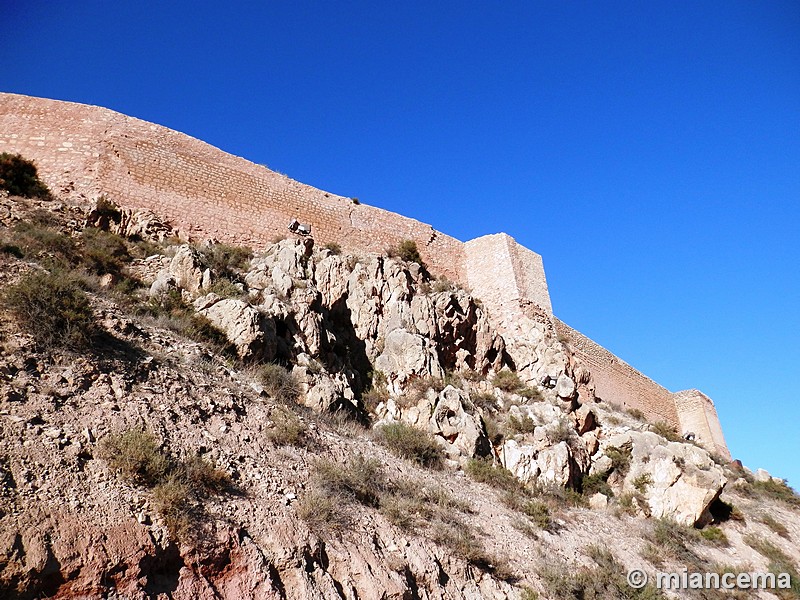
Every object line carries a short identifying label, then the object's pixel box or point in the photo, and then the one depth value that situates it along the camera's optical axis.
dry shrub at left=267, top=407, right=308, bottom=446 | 6.49
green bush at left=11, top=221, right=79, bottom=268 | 8.07
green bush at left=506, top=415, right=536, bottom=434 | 10.77
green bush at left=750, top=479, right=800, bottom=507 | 15.41
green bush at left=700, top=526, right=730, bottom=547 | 10.23
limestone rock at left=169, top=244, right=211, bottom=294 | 9.58
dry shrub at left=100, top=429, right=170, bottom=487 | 4.68
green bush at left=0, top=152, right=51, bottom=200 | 10.30
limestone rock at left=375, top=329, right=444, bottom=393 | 10.84
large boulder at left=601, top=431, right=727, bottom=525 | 10.44
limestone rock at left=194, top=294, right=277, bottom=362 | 8.47
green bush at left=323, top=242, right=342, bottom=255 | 14.15
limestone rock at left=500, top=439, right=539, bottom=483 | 9.88
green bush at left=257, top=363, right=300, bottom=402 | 7.72
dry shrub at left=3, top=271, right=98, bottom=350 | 5.73
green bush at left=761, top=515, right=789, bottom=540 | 12.35
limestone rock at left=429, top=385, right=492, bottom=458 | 9.47
